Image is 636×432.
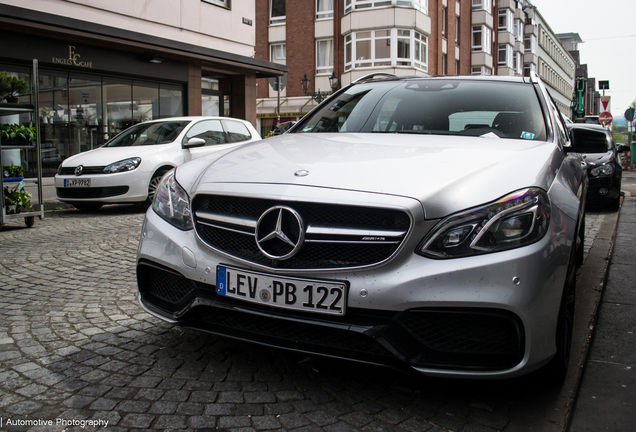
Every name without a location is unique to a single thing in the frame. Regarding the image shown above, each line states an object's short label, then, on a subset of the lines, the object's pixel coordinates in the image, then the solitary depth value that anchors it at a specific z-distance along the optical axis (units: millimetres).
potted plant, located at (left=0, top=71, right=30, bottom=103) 7641
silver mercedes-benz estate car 2135
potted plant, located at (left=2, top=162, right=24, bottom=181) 7652
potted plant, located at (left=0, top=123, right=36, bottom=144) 7547
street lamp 24100
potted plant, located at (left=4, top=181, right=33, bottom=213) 7637
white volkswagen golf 9102
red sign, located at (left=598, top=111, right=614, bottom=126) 21728
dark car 9828
